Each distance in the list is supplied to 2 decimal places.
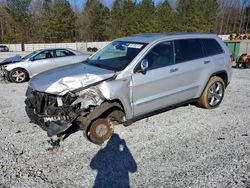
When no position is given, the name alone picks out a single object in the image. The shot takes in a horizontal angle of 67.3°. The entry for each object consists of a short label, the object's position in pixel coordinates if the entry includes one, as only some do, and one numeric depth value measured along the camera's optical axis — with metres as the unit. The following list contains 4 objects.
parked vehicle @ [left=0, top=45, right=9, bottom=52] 33.06
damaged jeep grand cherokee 3.06
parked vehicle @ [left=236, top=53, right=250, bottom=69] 10.22
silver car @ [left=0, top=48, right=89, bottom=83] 7.82
